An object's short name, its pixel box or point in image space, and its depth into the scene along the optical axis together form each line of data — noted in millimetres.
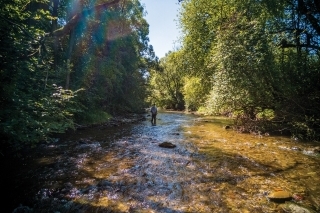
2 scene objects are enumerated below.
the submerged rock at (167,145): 11961
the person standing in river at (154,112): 21156
